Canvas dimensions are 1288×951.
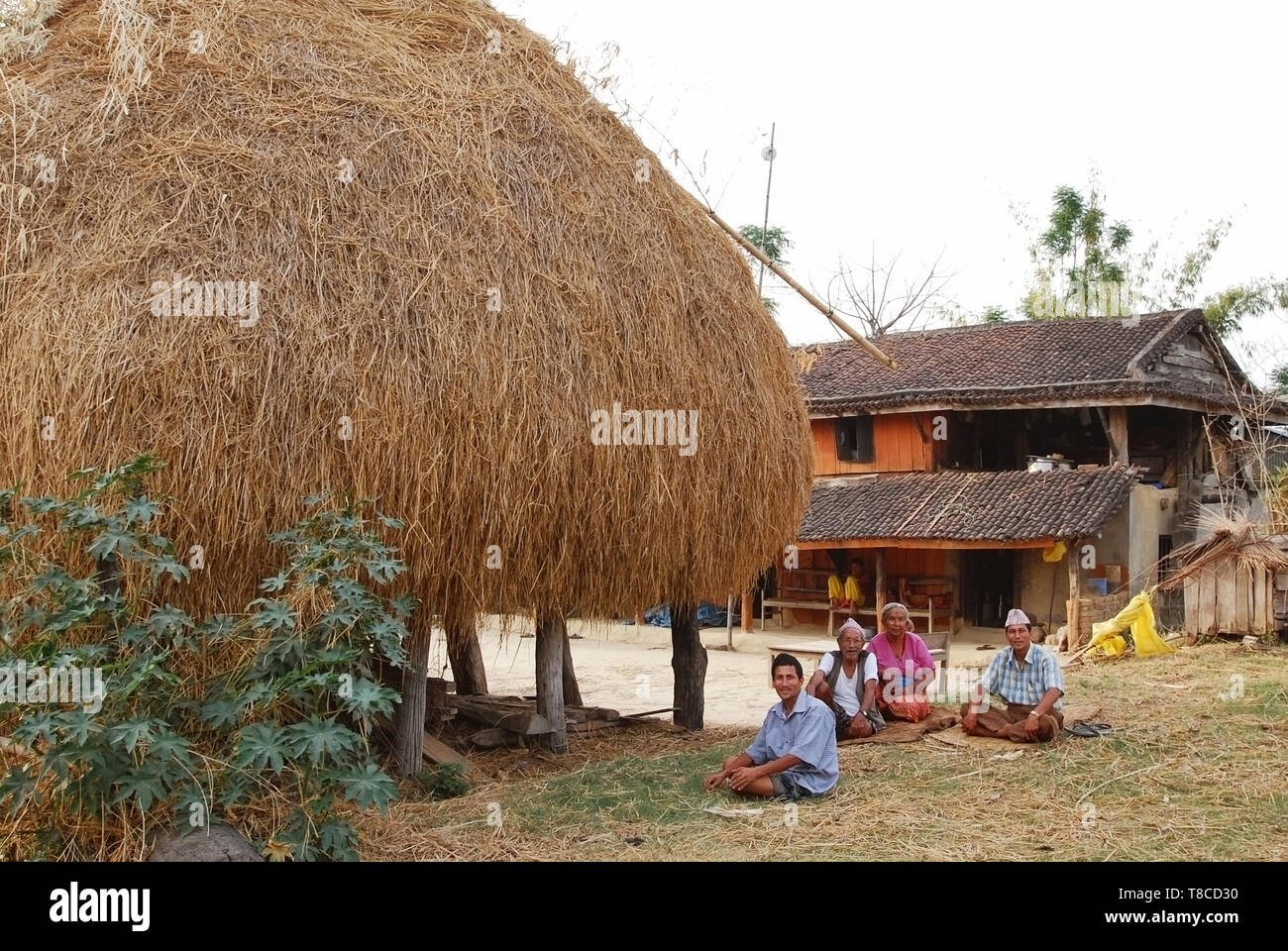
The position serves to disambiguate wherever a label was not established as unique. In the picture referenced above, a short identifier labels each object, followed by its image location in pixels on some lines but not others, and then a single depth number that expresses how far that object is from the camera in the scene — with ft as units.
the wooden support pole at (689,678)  34.17
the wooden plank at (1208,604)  46.03
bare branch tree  102.17
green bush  16.96
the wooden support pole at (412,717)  25.03
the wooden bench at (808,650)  48.83
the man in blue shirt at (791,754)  22.26
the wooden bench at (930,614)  63.77
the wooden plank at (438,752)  26.89
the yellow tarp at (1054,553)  57.93
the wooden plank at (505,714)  29.49
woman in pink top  27.14
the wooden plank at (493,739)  29.78
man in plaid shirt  25.64
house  59.62
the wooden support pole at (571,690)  36.63
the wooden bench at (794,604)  67.77
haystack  21.07
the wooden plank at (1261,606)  44.47
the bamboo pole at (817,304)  31.07
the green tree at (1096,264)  109.09
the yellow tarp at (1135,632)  46.37
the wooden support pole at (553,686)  29.12
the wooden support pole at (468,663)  34.17
